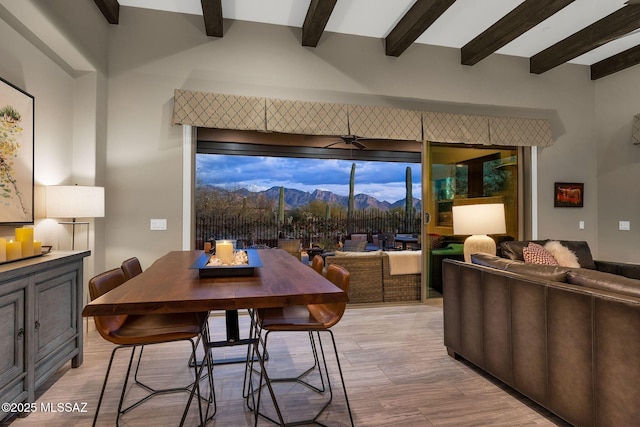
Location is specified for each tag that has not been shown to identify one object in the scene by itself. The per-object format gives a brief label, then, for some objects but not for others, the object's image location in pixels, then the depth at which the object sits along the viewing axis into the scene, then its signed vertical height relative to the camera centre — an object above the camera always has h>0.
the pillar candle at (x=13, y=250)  2.04 -0.19
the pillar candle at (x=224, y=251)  1.92 -0.19
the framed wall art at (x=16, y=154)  2.33 +0.44
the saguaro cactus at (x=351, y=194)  6.90 +0.46
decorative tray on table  1.74 -0.26
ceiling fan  4.77 +1.19
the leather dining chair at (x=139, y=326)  1.63 -0.56
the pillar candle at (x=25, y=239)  2.15 -0.14
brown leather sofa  1.51 -0.62
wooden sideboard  1.80 -0.61
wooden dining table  1.25 -0.30
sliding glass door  4.64 +0.41
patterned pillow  3.28 -0.36
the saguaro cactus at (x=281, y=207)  6.34 +0.19
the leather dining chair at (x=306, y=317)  1.77 -0.55
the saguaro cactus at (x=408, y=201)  7.00 +0.33
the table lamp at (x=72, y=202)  2.74 +0.13
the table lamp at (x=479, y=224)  3.46 -0.07
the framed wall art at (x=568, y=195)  4.90 +0.32
